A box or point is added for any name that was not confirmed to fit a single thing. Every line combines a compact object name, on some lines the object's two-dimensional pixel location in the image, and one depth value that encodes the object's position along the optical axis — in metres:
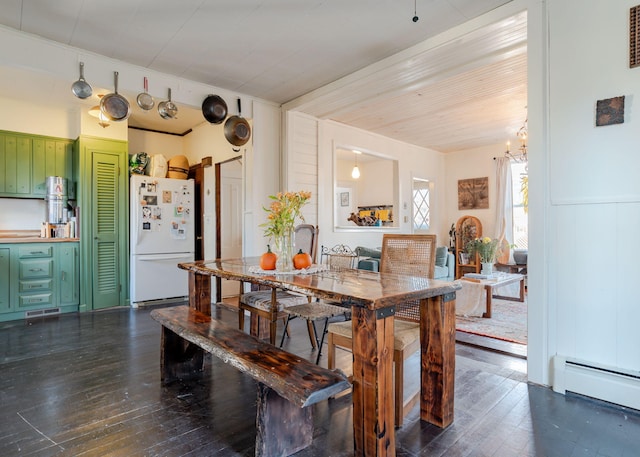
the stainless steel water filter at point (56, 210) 4.41
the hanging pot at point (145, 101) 3.43
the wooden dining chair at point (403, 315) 1.87
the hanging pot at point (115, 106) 3.24
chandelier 4.76
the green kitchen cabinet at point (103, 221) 4.45
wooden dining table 1.47
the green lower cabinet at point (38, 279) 4.01
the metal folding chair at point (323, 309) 2.58
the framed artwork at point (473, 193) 6.98
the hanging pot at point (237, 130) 4.11
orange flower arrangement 2.25
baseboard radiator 2.03
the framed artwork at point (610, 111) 2.09
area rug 3.38
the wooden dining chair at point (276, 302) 2.79
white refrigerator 4.72
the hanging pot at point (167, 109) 3.59
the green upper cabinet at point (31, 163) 4.27
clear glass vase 2.27
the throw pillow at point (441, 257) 5.37
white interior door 5.17
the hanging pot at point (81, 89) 3.05
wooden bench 1.38
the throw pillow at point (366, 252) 5.04
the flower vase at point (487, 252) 4.71
